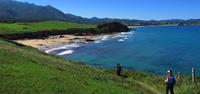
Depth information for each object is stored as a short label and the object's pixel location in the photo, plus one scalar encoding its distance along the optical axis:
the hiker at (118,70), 12.57
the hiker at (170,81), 8.33
